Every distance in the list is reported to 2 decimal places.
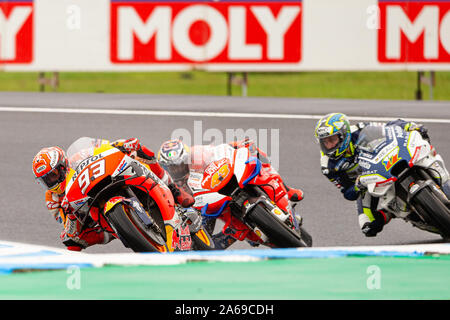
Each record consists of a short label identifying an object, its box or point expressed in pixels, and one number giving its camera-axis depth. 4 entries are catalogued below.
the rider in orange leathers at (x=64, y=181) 14.19
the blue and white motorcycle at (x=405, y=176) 14.24
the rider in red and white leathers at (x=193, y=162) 15.27
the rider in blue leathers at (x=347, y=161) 15.63
